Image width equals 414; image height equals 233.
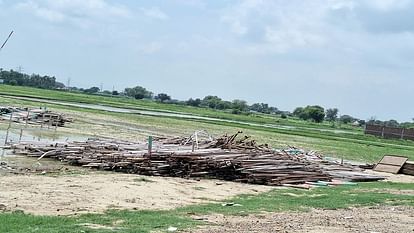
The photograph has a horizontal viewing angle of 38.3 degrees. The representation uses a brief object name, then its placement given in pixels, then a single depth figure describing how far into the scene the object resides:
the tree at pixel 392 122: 133.25
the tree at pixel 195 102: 150.88
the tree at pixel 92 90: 173.62
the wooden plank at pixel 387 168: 27.87
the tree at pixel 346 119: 155.01
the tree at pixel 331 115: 149.12
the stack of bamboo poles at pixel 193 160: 19.61
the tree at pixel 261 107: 174.16
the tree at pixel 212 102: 144.70
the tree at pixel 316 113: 127.50
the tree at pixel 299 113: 133.79
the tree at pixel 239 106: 133.35
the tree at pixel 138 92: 159.75
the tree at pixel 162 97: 158.88
